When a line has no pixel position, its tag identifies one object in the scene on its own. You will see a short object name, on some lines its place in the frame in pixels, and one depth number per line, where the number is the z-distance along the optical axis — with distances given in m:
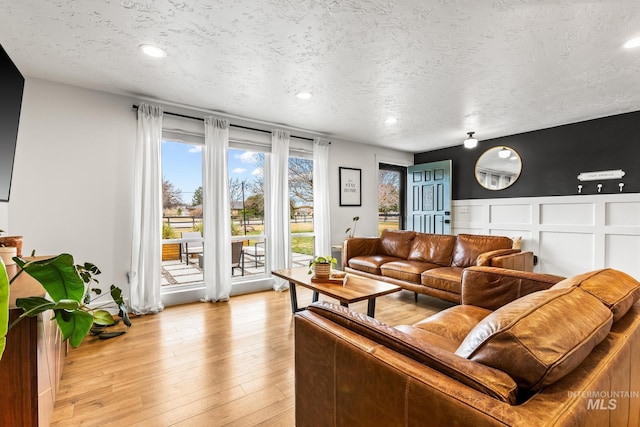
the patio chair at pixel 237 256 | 4.09
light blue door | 5.53
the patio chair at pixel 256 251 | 4.25
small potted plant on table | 2.86
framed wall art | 5.14
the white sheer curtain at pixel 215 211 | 3.68
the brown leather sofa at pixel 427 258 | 3.19
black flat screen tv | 2.20
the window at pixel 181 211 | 3.60
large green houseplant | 1.07
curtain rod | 3.44
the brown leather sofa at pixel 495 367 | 0.72
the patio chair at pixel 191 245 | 3.71
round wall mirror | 4.83
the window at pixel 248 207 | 4.09
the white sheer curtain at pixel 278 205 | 4.18
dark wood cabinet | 1.26
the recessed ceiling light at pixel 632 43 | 2.14
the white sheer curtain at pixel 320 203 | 4.67
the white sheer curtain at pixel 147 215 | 3.18
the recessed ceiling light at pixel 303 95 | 3.13
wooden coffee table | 2.38
